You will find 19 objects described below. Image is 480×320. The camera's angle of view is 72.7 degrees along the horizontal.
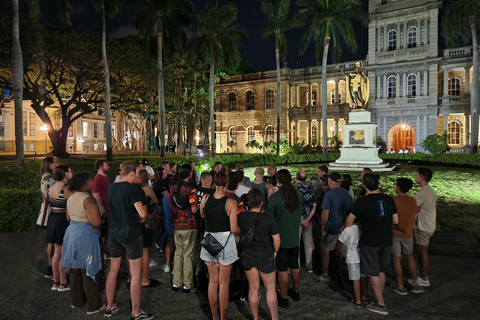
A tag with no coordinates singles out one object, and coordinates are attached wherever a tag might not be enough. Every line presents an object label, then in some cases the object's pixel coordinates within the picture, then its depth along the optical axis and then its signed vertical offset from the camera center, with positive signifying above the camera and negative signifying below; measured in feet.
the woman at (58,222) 16.78 -3.57
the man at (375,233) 15.06 -3.83
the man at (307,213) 18.25 -3.45
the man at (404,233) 16.46 -4.18
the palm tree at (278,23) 97.19 +38.66
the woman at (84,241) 14.66 -3.95
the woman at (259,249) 13.37 -4.05
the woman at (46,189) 19.08 -2.09
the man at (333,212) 17.80 -3.32
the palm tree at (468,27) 82.17 +32.26
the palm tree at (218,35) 84.07 +31.29
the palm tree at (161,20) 82.17 +34.93
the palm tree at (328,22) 88.99 +35.72
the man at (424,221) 17.22 -3.74
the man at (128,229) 14.28 -3.36
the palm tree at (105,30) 74.84 +28.80
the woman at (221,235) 13.85 -3.56
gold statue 60.59 +11.48
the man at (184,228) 16.39 -3.84
